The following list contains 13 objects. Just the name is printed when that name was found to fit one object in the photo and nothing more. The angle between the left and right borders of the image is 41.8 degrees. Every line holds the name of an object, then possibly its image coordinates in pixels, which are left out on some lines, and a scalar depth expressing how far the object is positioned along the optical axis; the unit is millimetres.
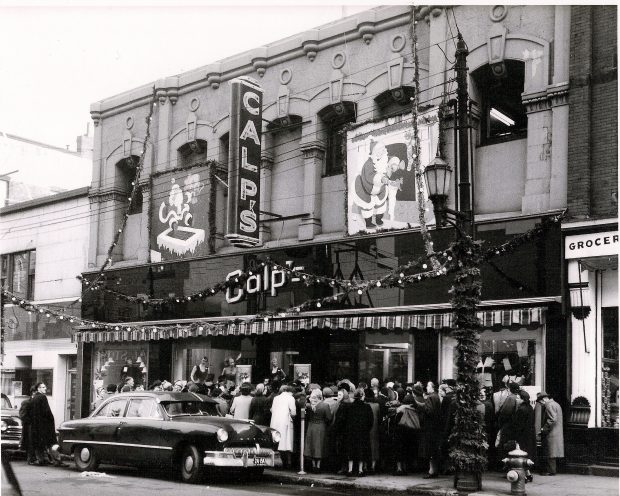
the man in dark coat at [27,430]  16703
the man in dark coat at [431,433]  14711
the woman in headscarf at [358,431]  15016
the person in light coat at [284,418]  15828
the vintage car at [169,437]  14047
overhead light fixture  17892
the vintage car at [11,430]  17891
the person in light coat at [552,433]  14688
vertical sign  20266
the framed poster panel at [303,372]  20328
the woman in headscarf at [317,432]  15391
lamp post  12727
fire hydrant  12250
